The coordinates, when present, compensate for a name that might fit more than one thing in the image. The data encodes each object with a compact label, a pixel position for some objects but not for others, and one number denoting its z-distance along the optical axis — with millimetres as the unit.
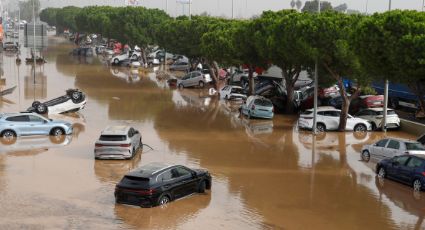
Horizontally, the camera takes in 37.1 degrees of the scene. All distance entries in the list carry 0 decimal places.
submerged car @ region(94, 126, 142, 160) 25641
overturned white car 38156
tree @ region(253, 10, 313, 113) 33594
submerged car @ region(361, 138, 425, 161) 24592
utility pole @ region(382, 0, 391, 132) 34156
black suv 18750
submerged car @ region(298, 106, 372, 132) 34906
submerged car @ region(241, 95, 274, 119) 38938
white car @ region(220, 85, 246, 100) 48306
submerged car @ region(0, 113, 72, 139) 30438
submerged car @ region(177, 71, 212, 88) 56594
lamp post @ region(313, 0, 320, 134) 33812
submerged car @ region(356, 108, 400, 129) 35812
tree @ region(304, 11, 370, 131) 31172
